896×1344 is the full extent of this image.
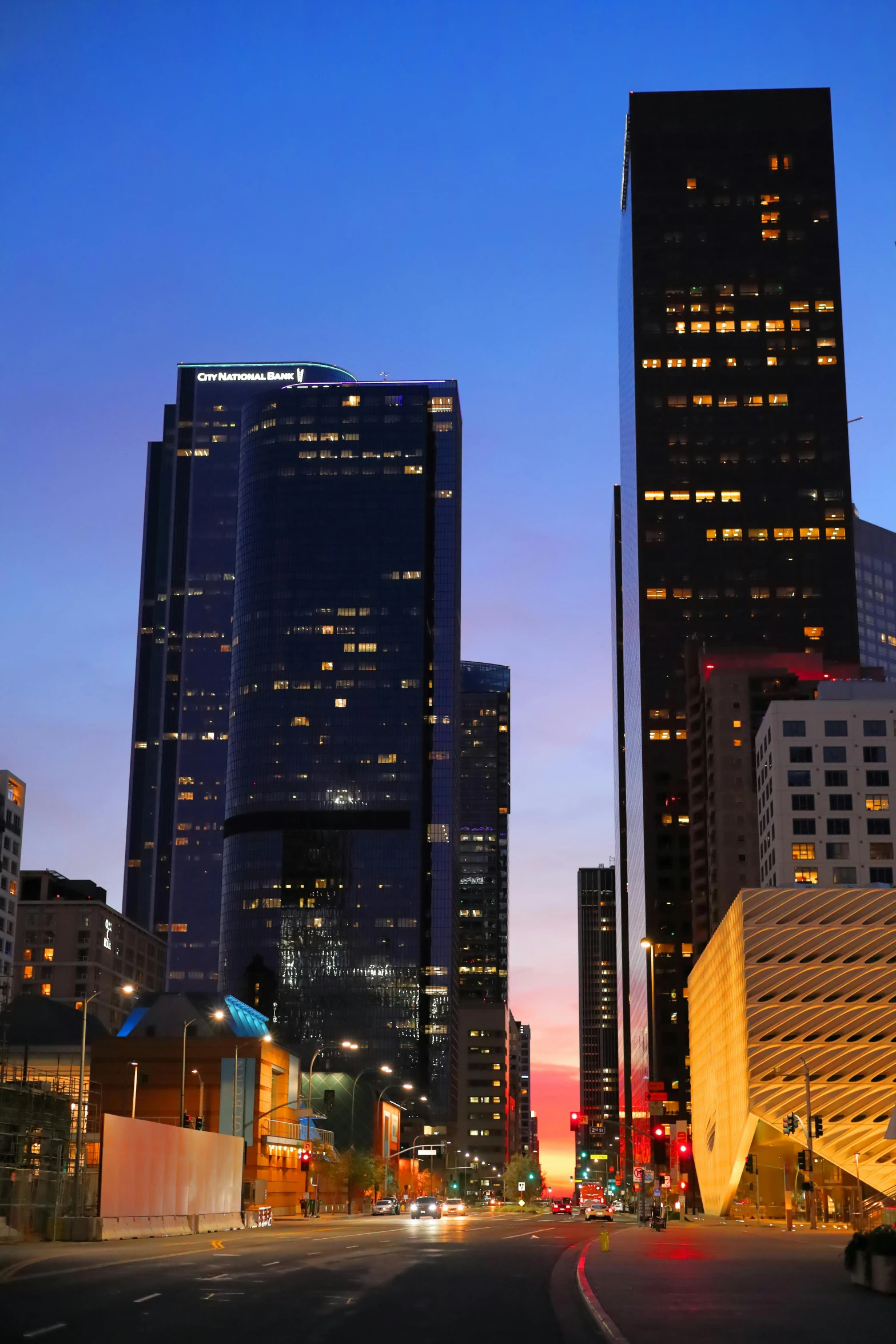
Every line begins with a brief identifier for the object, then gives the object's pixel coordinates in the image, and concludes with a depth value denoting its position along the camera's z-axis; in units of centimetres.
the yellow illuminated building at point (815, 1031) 12544
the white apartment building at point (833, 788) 17038
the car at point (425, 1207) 10750
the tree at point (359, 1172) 15338
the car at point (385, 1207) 13162
